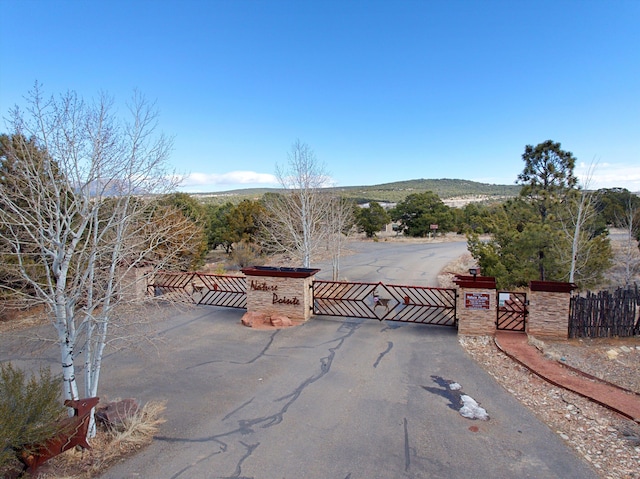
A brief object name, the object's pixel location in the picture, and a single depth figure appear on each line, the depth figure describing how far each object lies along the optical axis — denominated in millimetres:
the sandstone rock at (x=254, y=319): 11938
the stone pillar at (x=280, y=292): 12336
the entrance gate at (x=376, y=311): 12297
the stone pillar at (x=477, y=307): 10734
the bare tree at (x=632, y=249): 15769
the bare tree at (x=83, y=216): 5355
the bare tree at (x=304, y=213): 16656
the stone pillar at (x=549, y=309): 10406
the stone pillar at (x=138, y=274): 13722
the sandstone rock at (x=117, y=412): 5887
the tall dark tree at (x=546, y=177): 16906
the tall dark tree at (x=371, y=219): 47906
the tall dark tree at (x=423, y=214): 48875
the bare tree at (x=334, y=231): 19391
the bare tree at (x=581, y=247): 14960
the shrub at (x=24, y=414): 4344
